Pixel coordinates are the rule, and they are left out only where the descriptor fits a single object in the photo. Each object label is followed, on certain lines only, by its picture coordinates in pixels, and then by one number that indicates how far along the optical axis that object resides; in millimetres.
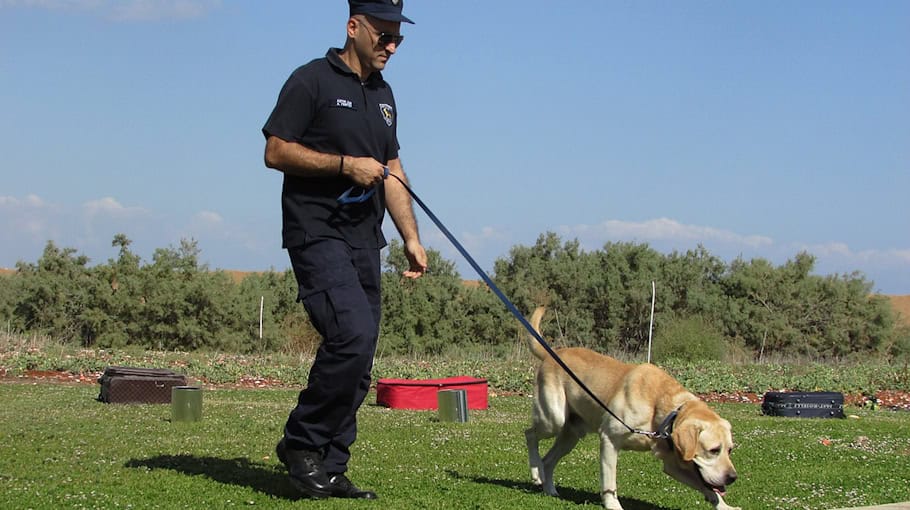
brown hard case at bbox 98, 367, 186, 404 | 13312
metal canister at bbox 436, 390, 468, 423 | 12188
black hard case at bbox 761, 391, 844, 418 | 14766
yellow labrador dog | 5719
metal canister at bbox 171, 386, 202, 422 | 10883
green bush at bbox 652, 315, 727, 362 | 26906
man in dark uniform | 5609
